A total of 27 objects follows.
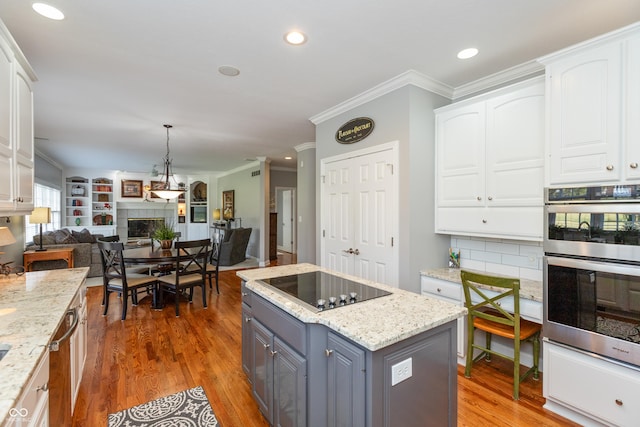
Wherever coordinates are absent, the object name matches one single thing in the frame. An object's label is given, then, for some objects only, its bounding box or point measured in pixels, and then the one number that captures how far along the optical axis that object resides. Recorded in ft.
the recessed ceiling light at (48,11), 6.16
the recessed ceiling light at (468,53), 7.97
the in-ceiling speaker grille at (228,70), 8.85
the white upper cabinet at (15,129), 5.63
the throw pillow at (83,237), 19.30
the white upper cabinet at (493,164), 7.79
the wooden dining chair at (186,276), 13.08
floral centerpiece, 15.52
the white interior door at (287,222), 33.12
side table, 16.11
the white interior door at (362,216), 10.13
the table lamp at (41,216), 15.25
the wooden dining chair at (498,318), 7.32
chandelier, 17.31
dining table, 12.73
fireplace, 32.60
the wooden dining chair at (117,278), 12.50
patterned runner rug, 6.60
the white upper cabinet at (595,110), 5.81
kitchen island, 4.16
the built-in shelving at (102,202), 30.86
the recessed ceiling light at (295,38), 7.16
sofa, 17.24
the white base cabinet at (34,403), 3.11
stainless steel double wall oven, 5.69
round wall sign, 10.88
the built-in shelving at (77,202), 29.63
